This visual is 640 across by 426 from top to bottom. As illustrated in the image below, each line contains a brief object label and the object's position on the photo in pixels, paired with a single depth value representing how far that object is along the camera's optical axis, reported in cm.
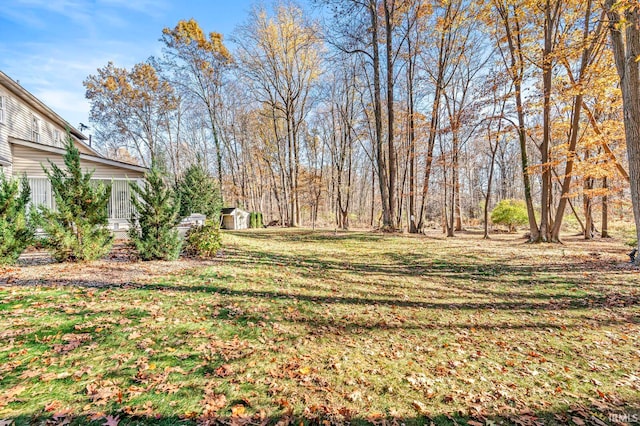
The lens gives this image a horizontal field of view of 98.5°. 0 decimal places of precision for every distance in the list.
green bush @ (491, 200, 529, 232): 1881
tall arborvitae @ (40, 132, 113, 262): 592
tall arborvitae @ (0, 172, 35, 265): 563
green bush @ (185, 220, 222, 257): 817
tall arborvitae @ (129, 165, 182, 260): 697
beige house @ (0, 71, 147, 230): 1041
